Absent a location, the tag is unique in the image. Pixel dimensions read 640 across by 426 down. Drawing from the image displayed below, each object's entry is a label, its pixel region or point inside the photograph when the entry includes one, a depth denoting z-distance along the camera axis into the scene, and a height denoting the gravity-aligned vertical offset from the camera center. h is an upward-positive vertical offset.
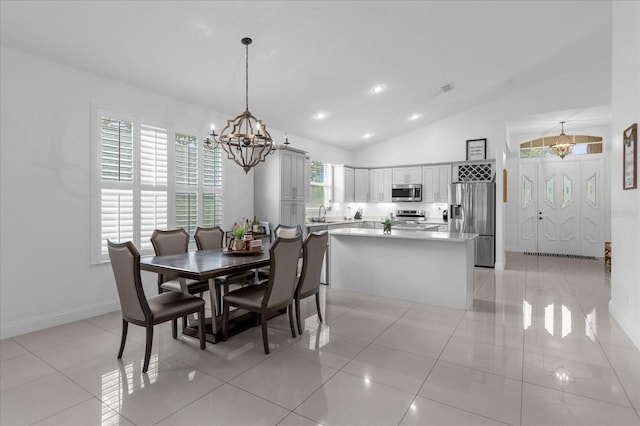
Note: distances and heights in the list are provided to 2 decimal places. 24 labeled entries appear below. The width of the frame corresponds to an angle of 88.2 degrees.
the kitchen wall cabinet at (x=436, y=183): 7.47 +0.66
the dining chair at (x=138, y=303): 2.52 -0.78
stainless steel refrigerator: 6.66 -0.02
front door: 8.15 +0.13
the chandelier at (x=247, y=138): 3.21 +0.72
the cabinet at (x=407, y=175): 7.88 +0.90
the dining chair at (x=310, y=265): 3.22 -0.55
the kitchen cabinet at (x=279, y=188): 5.59 +0.39
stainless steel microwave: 7.78 +0.46
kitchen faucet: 7.84 -0.03
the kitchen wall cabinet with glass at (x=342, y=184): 8.15 +0.68
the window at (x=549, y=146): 7.95 +1.65
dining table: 2.71 -0.48
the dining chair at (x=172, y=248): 3.57 -0.44
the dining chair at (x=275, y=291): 2.84 -0.75
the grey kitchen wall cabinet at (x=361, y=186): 8.57 +0.66
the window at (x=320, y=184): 7.68 +0.65
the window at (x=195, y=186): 4.68 +0.36
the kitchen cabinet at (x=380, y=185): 8.35 +0.67
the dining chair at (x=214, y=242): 3.89 -0.41
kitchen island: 4.07 -0.72
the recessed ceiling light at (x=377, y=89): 5.46 +2.07
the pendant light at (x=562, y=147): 7.17 +1.42
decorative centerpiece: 3.47 -0.29
